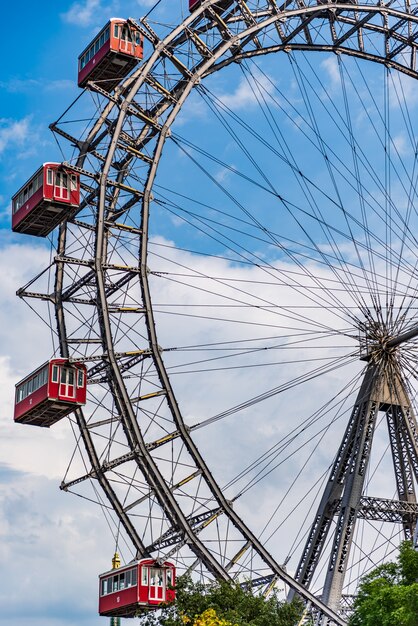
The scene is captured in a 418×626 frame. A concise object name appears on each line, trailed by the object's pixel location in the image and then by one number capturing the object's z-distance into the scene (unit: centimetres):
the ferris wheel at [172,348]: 5519
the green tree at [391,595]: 4656
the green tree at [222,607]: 5372
